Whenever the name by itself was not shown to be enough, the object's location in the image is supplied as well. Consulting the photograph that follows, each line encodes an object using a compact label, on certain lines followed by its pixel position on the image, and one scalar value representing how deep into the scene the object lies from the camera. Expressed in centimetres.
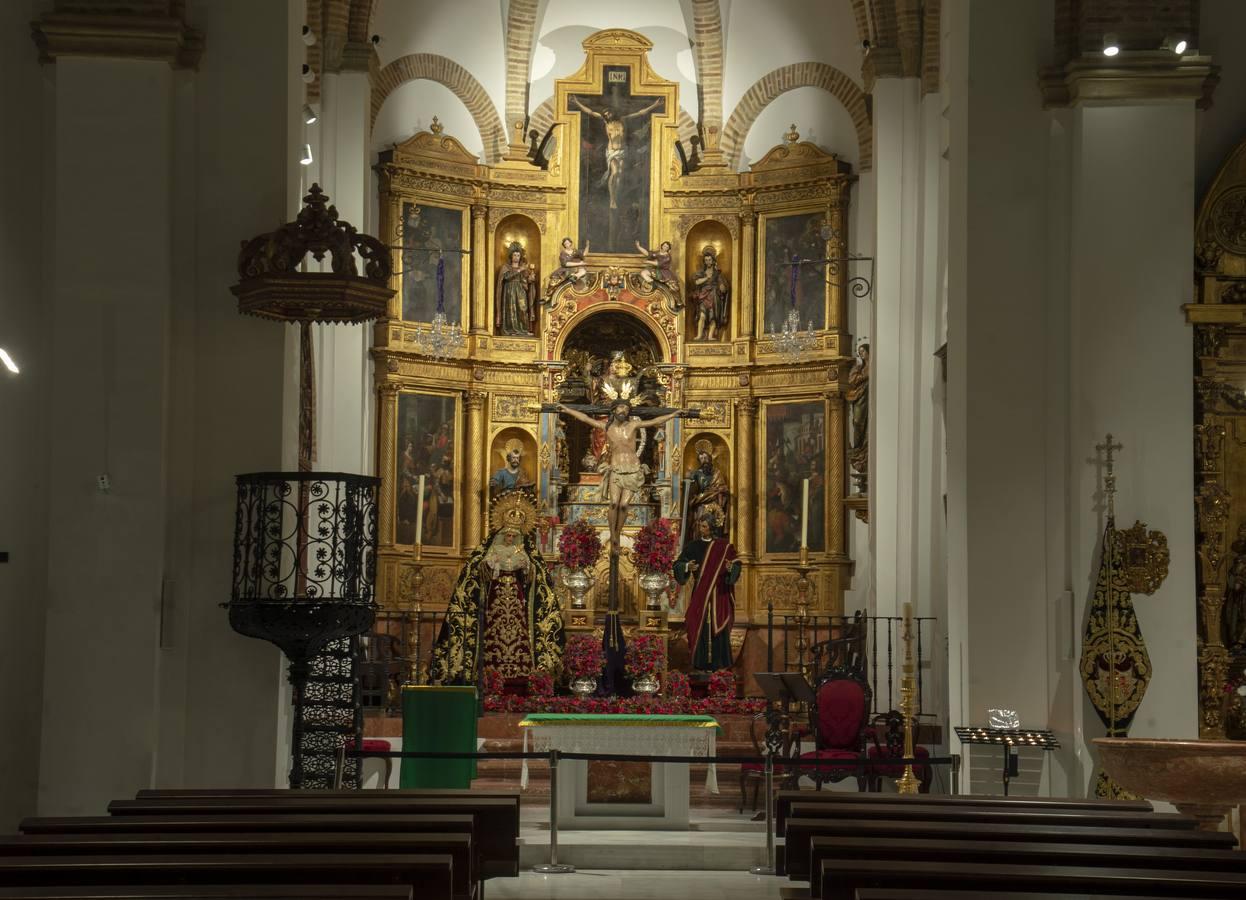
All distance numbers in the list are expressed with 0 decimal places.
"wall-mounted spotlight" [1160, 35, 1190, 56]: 1052
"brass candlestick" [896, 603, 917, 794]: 1084
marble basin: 768
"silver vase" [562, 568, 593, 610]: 1742
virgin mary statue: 1662
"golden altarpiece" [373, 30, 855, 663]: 2009
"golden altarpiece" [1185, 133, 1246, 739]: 1115
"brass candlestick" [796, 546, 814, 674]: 1943
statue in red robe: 1780
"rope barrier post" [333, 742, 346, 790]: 973
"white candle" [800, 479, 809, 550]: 1945
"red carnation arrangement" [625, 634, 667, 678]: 1638
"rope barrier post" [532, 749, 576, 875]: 1055
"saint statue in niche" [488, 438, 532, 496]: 2066
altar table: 1219
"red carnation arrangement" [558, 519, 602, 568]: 1717
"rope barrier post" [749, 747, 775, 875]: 1051
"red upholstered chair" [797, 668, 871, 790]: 1332
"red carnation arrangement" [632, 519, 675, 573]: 1723
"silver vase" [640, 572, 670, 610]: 1727
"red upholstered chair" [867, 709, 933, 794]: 1312
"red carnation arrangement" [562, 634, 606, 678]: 1602
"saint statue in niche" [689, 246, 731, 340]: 2098
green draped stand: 1188
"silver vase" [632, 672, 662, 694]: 1605
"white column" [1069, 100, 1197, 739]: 1049
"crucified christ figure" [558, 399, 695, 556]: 1984
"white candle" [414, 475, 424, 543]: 1947
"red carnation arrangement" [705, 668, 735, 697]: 1741
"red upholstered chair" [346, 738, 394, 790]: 1206
